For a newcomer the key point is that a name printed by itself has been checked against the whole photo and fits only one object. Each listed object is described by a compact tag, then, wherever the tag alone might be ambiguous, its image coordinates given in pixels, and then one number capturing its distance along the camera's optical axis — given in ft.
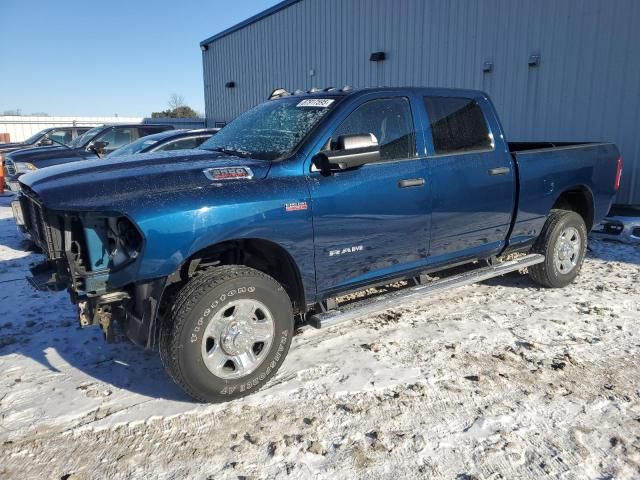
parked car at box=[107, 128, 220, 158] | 25.44
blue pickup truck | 9.66
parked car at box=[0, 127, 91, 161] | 48.49
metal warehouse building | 27.84
